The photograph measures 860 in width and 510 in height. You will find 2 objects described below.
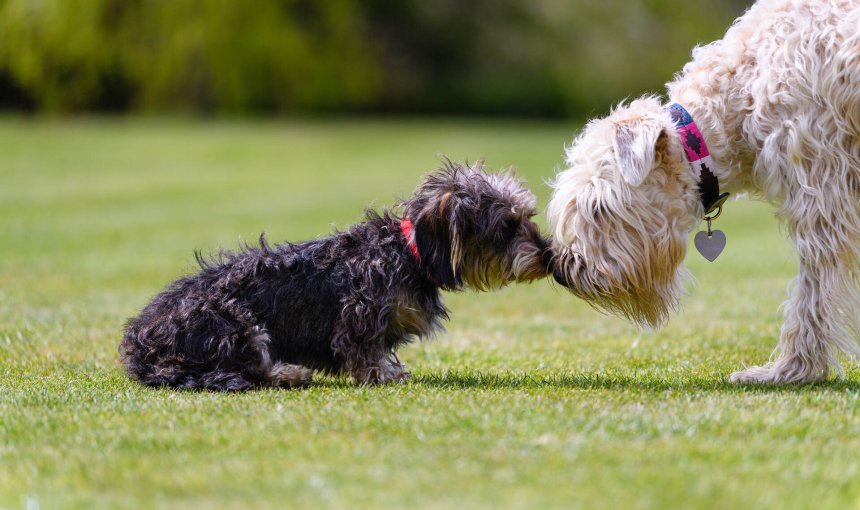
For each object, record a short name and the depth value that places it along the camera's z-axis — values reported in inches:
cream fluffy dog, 473.1
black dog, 508.4
